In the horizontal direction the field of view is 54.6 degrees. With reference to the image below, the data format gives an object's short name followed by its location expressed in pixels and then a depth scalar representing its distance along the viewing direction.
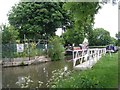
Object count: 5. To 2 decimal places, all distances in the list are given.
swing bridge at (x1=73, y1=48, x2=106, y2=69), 6.04
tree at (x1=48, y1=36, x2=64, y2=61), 10.39
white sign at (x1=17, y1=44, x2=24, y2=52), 9.09
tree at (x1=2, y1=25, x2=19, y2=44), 9.11
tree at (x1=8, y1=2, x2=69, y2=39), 11.10
